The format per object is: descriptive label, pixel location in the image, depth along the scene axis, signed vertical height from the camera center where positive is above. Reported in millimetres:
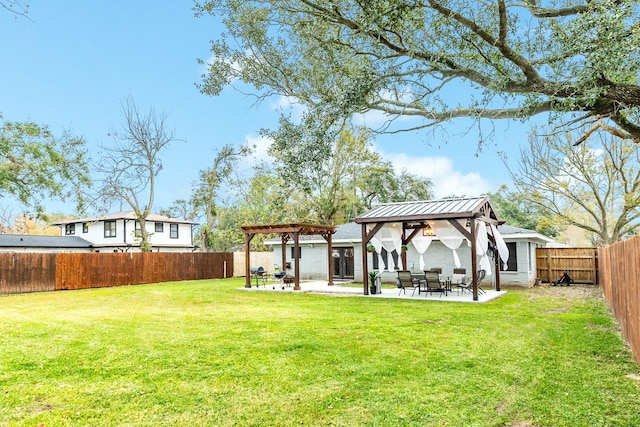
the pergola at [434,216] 13375 +946
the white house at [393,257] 17531 -484
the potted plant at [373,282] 15258 -1230
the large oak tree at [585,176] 21469 +3424
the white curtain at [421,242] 16719 +141
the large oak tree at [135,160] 27172 +5747
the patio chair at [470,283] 14509 -1267
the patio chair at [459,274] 16280 -1092
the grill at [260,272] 19062 -1033
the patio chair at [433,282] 14227 -1174
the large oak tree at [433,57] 5969 +3235
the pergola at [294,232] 17438 +668
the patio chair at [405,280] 14594 -1125
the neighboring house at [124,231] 34406 +1602
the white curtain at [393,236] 16375 +383
